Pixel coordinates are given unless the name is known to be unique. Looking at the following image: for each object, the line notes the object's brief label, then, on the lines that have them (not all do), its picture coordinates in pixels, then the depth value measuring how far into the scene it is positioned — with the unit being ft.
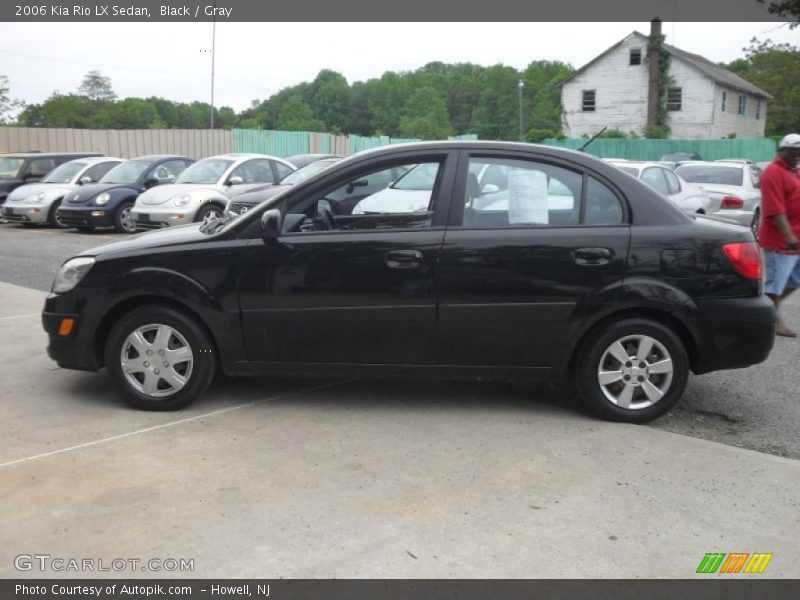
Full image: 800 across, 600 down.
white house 155.53
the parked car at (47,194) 58.44
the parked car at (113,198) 53.67
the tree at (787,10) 64.28
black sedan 16.93
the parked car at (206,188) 48.34
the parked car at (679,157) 109.60
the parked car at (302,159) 62.00
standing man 23.65
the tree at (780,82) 196.65
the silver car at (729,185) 47.96
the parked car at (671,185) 43.10
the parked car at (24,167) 66.00
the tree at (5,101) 150.10
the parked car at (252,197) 41.19
